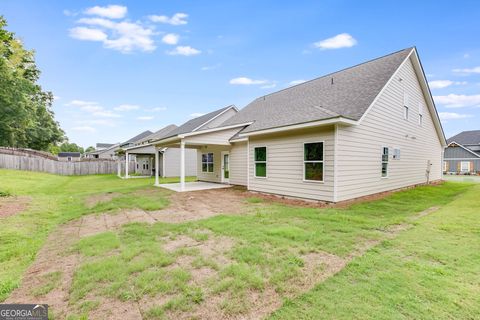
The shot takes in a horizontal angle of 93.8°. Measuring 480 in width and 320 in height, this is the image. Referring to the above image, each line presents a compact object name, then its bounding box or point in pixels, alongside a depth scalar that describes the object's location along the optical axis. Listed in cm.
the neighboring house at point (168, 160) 2186
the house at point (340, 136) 796
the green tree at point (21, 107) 1496
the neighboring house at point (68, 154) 5371
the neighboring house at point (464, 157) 2961
